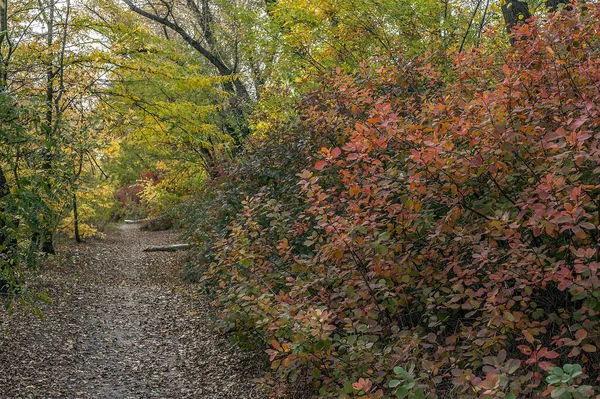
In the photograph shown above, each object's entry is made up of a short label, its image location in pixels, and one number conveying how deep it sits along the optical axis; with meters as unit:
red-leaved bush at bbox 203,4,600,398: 3.08
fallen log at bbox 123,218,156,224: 31.16
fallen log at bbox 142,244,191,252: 17.59
